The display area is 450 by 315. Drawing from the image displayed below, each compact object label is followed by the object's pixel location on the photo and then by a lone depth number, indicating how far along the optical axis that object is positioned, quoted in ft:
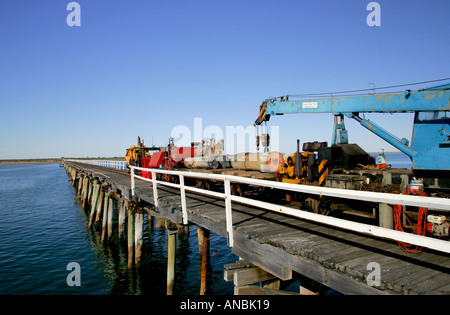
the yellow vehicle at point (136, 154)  77.37
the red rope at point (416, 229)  14.14
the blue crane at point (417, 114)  22.99
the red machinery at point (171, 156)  55.72
